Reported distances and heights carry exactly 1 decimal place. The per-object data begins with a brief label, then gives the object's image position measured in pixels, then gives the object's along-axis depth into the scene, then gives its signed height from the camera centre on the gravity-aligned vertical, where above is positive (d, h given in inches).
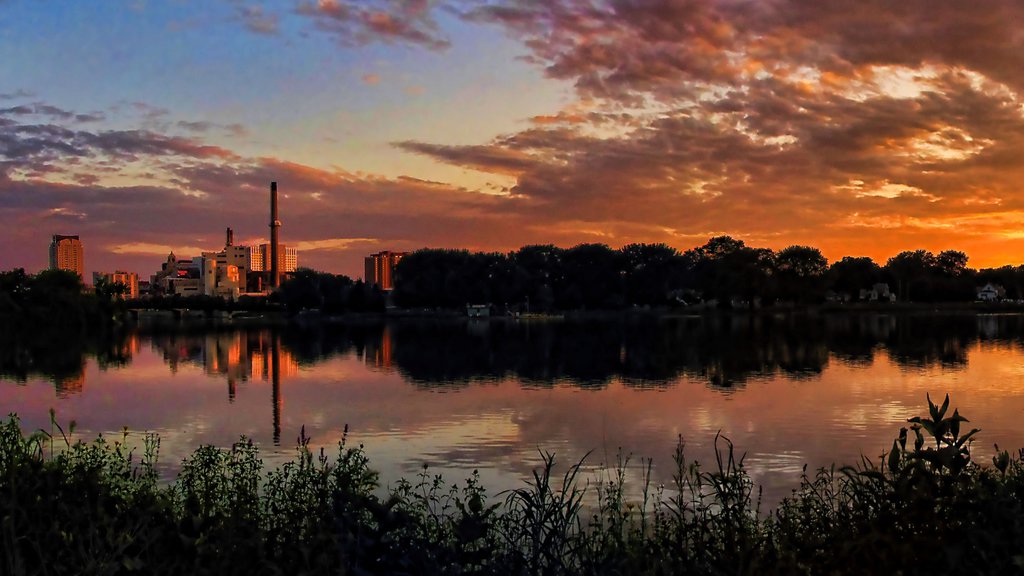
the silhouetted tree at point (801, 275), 6820.9 +163.1
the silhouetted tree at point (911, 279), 7455.7 +129.3
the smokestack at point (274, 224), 7691.9 +695.2
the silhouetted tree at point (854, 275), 7573.8 +172.9
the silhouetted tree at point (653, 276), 7086.6 +168.7
